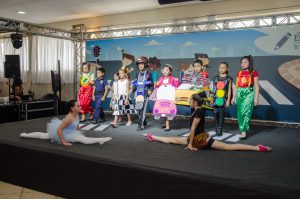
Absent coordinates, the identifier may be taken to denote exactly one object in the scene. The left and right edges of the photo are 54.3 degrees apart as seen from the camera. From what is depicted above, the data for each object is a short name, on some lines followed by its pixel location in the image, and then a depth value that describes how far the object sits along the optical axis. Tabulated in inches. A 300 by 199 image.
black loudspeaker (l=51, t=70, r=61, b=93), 304.7
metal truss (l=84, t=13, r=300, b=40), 221.0
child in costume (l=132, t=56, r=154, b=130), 205.2
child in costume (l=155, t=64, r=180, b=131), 201.3
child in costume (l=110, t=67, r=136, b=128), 213.0
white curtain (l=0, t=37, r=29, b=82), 401.7
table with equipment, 292.7
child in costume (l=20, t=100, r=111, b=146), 144.2
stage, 96.7
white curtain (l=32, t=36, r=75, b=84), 357.1
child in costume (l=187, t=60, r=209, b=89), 191.5
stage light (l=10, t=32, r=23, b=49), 248.7
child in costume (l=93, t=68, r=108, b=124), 227.8
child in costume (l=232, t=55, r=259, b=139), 172.2
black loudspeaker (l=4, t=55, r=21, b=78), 308.3
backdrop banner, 219.3
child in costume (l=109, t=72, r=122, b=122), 216.0
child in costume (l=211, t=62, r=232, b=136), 178.7
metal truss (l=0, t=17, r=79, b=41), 236.9
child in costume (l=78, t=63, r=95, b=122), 231.6
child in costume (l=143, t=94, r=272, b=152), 135.3
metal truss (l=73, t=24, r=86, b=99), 317.5
